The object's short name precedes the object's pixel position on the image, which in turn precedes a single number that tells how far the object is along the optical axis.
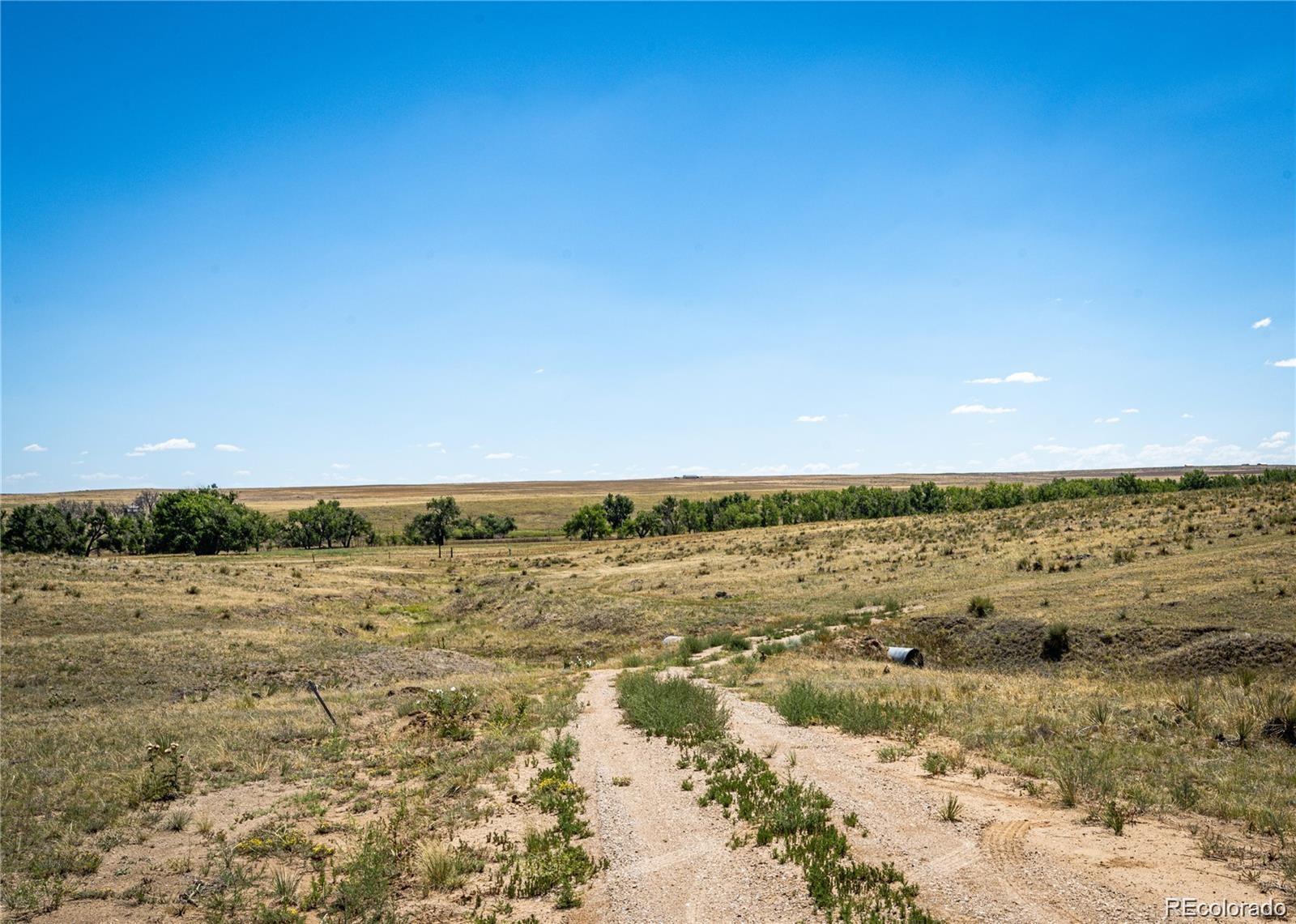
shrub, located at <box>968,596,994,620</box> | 29.16
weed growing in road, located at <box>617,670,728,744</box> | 15.11
